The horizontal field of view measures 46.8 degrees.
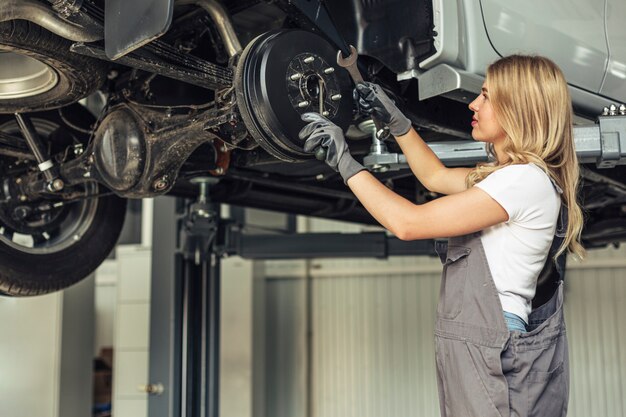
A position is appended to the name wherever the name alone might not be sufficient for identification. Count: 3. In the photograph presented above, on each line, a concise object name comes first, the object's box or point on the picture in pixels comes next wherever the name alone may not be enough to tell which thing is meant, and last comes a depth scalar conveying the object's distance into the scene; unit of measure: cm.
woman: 128
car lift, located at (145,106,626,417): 329
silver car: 144
